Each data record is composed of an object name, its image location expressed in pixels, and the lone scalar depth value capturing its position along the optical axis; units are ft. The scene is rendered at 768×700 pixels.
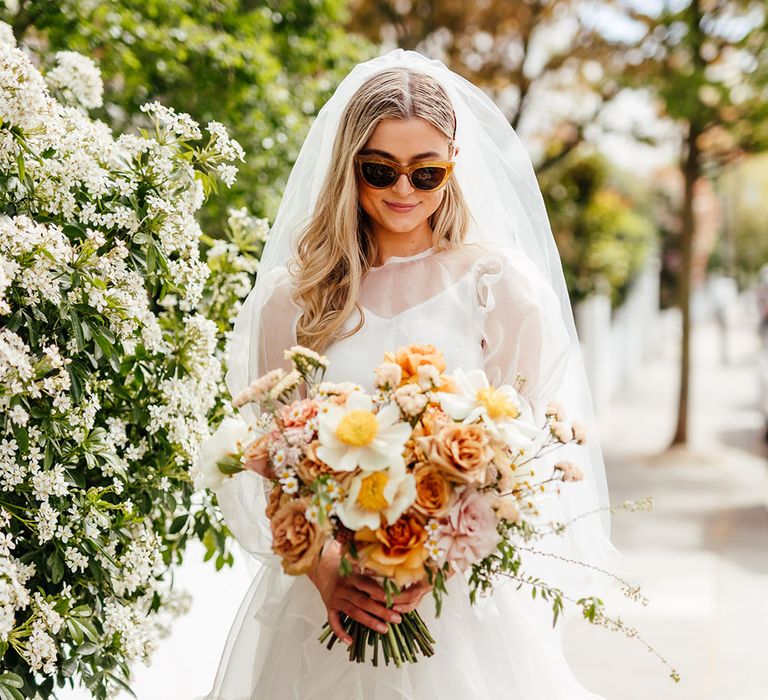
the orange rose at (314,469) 6.17
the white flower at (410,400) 6.22
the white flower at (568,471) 6.68
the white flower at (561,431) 6.68
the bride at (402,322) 7.75
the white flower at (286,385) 6.41
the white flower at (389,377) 6.43
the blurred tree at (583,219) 44.09
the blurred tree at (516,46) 33.81
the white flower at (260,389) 6.57
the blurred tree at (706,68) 31.22
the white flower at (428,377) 6.39
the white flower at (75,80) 10.72
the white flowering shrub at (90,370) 7.91
